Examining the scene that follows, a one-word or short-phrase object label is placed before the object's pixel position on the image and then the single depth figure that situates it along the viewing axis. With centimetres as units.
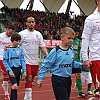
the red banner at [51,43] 2482
